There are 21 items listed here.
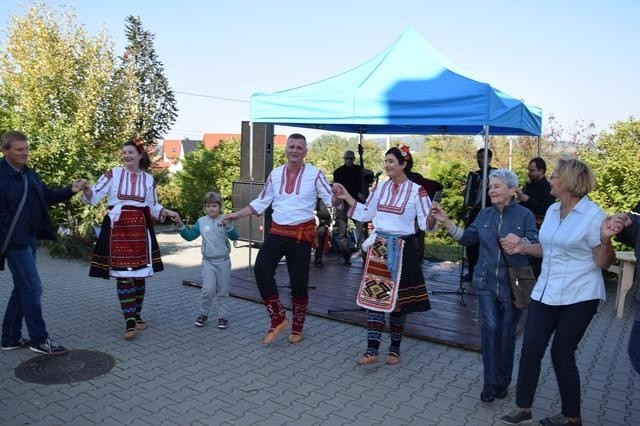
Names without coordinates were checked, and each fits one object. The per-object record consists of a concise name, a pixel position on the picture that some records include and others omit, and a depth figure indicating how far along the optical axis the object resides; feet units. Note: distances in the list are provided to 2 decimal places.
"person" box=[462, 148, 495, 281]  21.16
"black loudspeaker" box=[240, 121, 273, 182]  29.94
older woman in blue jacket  11.16
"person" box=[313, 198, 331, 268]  26.45
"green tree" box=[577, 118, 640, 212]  24.22
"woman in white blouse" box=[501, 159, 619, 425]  9.41
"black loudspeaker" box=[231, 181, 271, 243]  32.37
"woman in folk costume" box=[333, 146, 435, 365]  13.38
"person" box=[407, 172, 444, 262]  18.12
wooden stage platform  16.52
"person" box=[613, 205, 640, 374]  8.73
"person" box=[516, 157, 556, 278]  20.45
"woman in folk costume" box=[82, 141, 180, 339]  15.14
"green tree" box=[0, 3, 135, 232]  30.27
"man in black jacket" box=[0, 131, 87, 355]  12.98
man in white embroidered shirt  14.87
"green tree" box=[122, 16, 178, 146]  100.68
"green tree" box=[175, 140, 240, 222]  41.73
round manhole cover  12.61
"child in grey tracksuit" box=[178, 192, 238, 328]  16.61
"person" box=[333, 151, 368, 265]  24.82
